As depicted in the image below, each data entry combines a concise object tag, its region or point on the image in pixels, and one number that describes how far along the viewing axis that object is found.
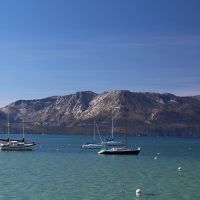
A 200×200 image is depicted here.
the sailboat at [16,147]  157.38
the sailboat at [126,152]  132.62
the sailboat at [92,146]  192.95
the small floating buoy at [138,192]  54.37
